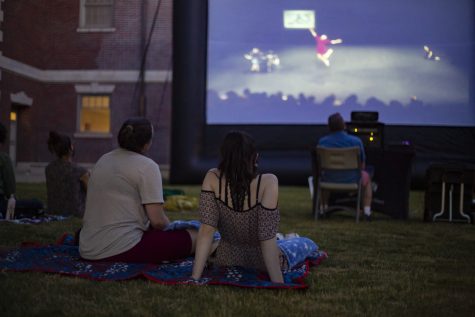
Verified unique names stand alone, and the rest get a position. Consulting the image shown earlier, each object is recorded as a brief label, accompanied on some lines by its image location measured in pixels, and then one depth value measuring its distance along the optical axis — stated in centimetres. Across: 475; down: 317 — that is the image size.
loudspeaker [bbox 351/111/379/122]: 866
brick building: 1562
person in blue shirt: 678
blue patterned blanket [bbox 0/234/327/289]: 300
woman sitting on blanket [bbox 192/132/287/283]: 293
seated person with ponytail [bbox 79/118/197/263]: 325
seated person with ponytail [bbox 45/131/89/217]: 573
